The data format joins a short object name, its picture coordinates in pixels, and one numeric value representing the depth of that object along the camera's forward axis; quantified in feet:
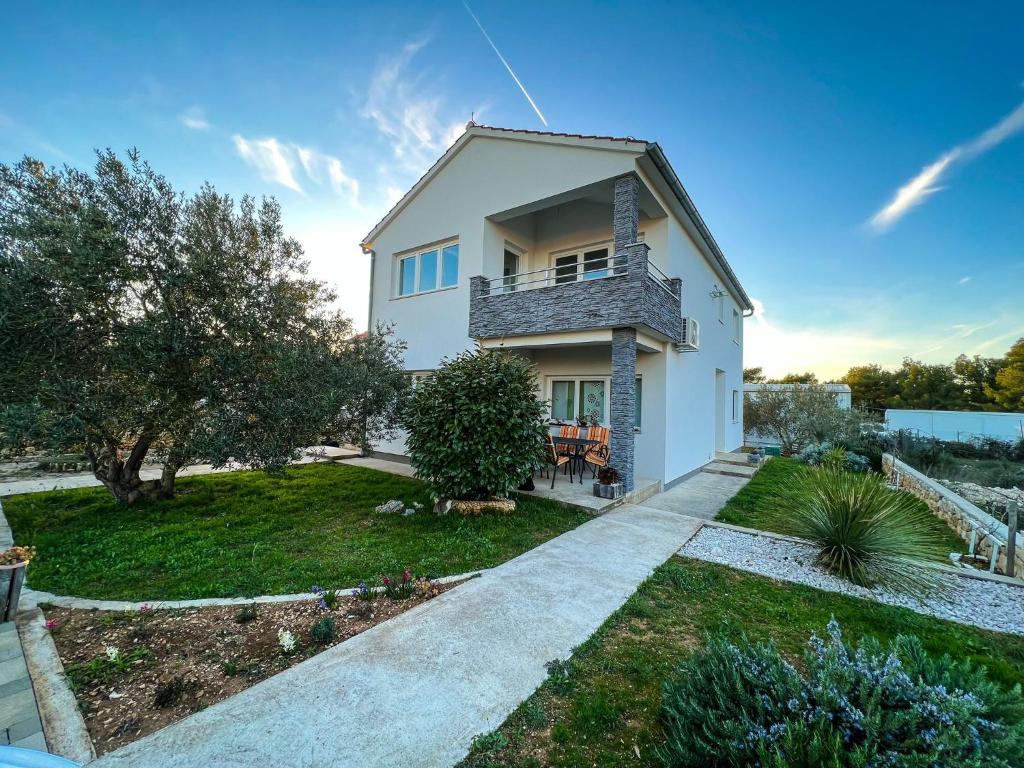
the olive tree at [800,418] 55.21
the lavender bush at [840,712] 5.69
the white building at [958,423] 64.64
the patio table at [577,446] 30.81
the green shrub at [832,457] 41.48
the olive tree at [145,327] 17.25
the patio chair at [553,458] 29.75
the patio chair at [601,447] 30.45
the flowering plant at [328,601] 12.95
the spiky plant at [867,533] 15.97
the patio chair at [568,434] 31.83
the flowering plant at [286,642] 10.55
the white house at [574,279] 27.58
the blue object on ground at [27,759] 3.67
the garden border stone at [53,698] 7.52
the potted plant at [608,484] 26.61
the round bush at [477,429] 23.29
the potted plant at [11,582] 11.45
